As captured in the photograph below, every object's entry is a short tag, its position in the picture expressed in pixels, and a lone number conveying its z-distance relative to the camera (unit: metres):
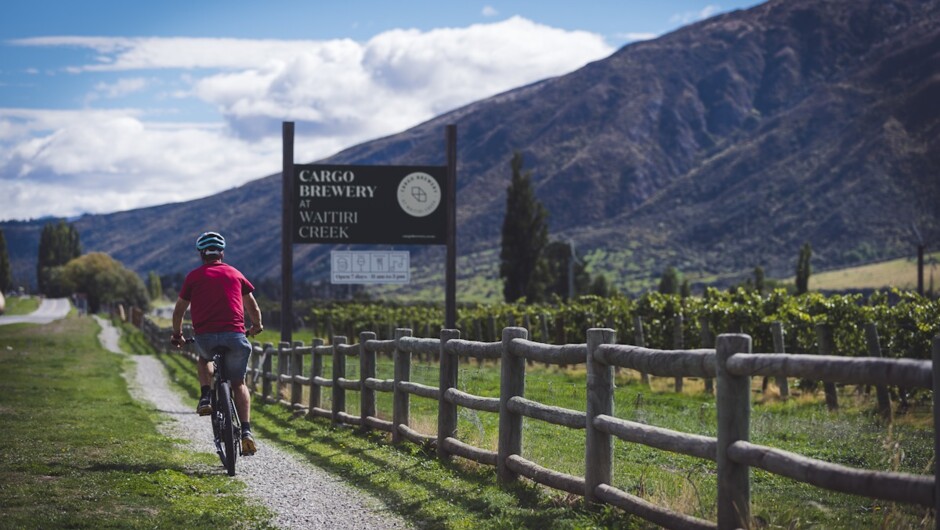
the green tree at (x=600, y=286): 108.54
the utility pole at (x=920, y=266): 69.90
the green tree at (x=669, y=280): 129.50
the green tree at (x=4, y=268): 178.25
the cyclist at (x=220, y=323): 10.80
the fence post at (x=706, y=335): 24.52
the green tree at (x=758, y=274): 115.16
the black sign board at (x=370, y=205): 23.12
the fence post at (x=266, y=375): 23.33
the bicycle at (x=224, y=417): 10.64
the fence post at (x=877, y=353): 17.91
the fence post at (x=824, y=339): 20.91
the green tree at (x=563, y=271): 120.56
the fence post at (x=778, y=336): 21.30
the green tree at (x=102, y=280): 173.62
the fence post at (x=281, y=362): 21.92
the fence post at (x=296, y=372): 19.80
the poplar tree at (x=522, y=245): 90.81
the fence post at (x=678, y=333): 26.50
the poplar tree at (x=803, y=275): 115.07
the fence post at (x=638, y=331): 28.64
